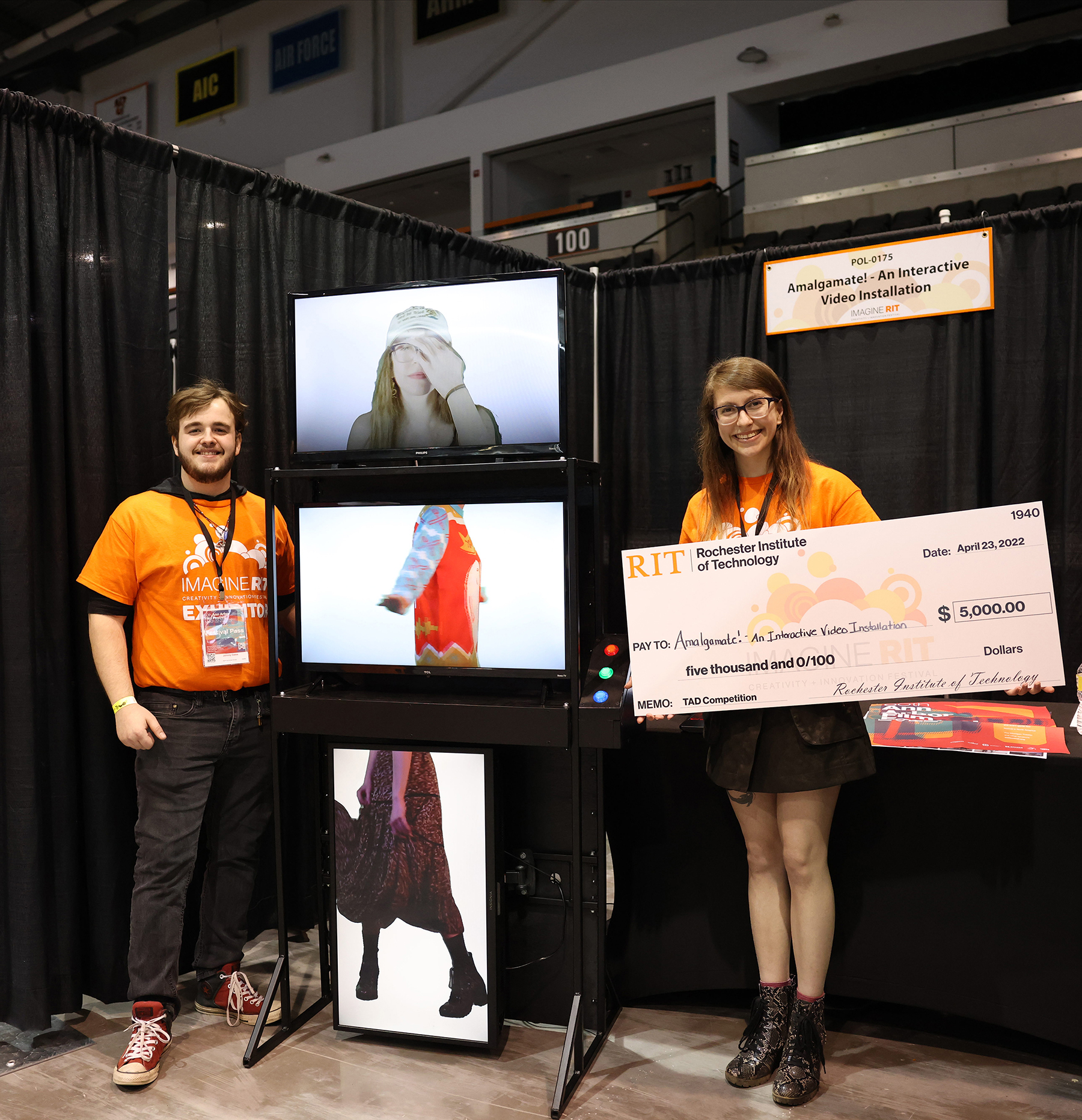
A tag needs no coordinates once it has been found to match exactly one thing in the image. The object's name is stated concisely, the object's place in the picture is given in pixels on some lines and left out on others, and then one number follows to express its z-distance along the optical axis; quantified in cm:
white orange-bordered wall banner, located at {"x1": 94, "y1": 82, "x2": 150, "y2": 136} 1046
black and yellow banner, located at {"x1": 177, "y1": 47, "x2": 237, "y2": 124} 1004
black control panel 209
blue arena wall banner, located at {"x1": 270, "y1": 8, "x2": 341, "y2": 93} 936
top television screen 223
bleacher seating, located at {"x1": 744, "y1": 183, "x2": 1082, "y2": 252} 598
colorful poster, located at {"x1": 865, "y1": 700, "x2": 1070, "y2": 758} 207
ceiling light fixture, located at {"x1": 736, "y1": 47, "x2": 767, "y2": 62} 752
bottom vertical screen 226
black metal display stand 211
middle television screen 215
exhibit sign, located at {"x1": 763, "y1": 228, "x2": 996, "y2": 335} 304
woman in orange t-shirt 198
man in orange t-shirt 225
